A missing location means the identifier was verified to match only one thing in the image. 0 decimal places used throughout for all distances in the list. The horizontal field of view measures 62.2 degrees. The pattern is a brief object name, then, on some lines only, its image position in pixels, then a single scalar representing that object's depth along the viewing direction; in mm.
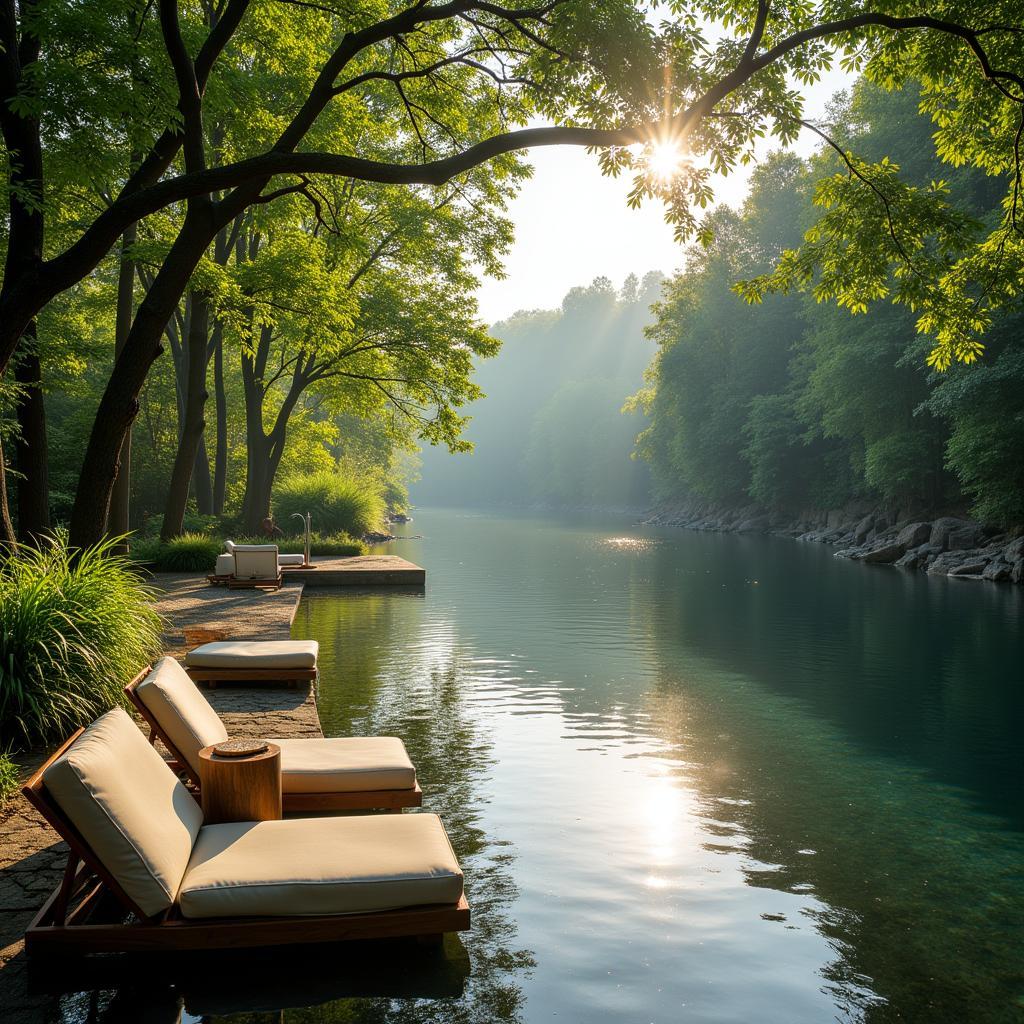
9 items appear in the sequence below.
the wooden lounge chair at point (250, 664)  7805
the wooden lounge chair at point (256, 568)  15703
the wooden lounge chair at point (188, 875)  3180
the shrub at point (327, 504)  27938
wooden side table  4180
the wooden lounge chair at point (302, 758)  4520
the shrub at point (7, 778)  4880
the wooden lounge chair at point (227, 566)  15805
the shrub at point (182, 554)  18078
